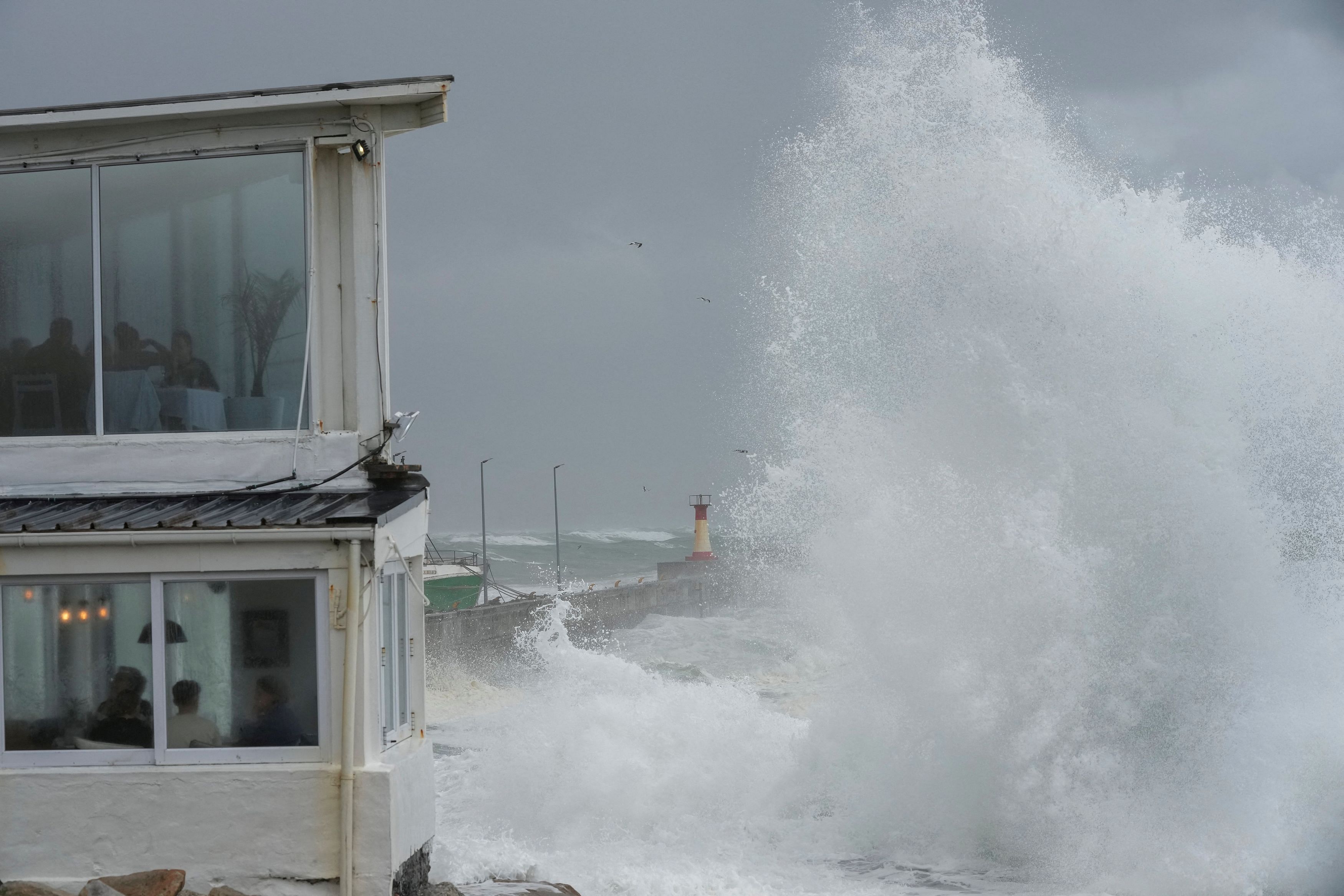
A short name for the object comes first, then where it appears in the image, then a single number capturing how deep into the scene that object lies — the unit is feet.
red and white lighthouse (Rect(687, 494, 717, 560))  350.23
